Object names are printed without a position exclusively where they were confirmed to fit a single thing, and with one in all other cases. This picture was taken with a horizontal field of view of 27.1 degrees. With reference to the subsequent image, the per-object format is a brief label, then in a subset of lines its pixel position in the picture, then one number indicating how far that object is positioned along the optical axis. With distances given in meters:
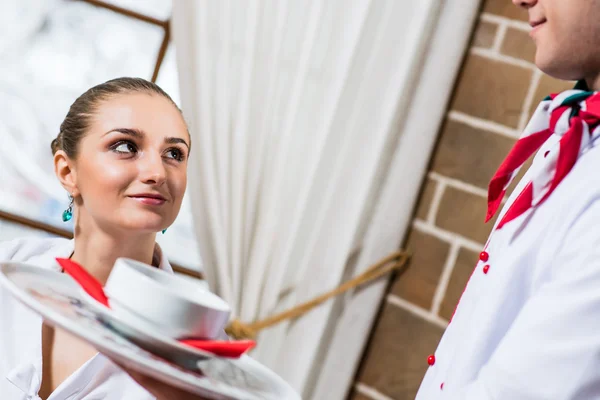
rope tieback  2.60
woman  1.58
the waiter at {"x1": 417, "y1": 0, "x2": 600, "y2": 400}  1.43
